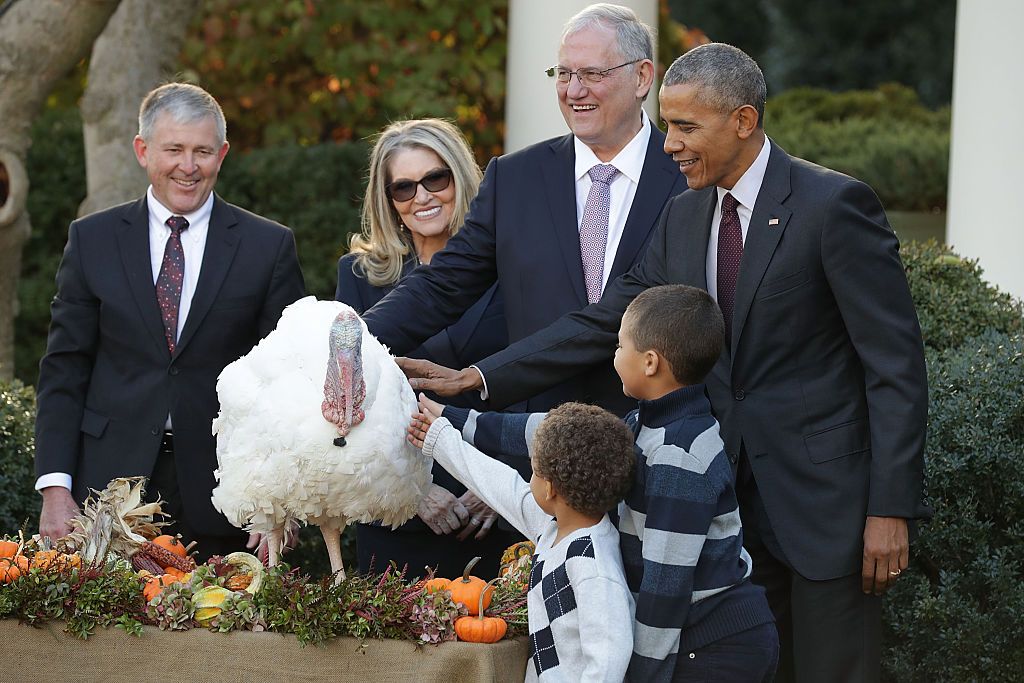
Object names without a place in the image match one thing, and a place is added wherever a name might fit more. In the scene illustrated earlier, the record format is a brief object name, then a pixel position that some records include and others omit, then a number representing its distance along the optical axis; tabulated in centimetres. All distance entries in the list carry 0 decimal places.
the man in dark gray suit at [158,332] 842
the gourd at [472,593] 666
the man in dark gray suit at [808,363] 677
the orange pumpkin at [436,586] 671
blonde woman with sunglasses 868
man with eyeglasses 799
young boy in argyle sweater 606
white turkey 653
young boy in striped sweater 614
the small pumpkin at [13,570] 686
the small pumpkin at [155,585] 679
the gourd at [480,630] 648
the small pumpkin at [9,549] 716
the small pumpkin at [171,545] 762
